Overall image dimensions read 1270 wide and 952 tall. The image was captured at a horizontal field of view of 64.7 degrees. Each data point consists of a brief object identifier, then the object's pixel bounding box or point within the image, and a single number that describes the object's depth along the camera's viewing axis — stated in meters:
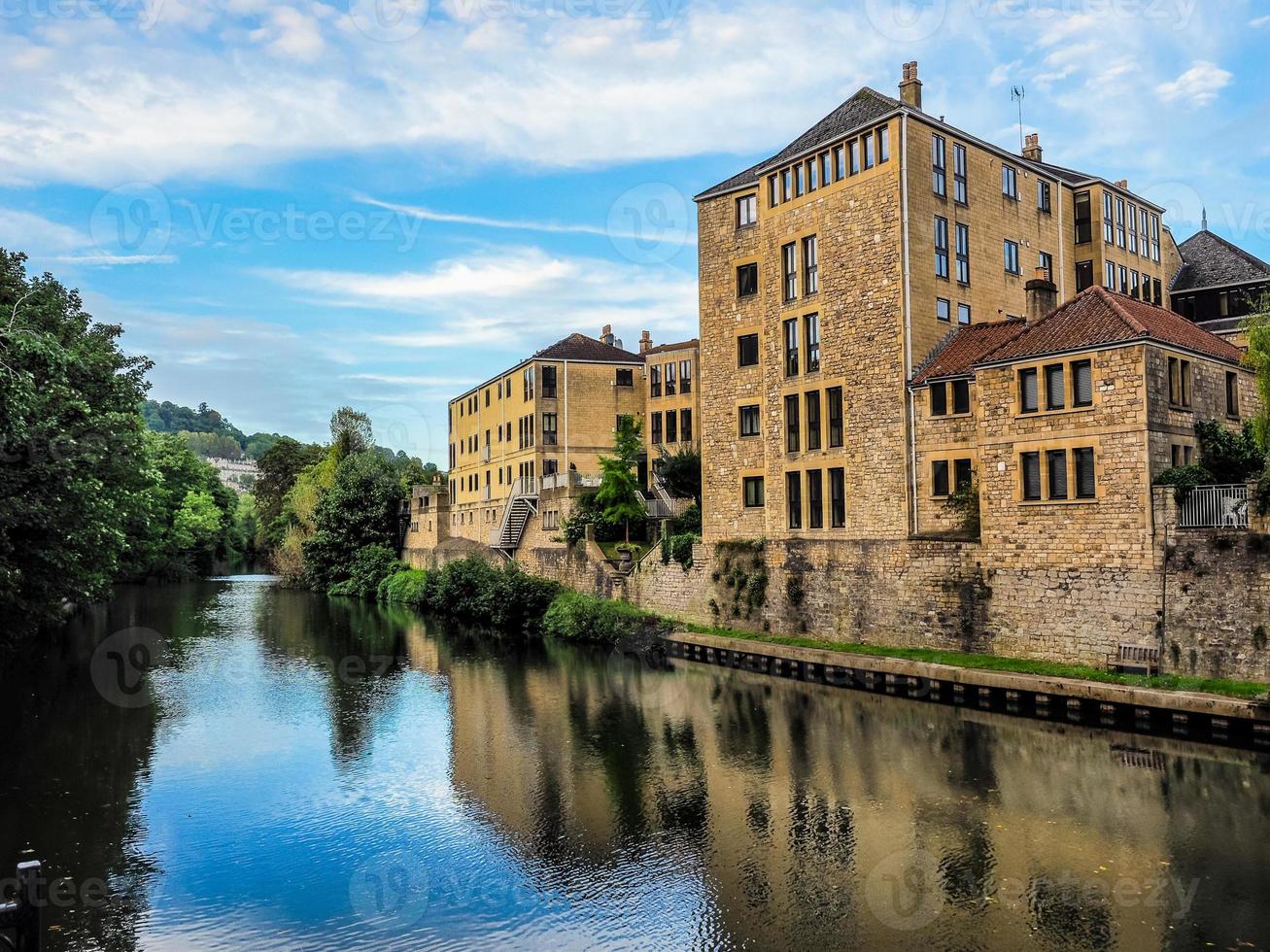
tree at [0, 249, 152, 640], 21.53
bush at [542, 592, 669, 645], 40.78
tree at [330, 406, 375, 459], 90.19
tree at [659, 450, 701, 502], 48.25
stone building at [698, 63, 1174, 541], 33.34
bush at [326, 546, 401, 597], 70.62
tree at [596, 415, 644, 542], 46.56
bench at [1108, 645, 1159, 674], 24.56
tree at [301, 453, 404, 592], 74.69
